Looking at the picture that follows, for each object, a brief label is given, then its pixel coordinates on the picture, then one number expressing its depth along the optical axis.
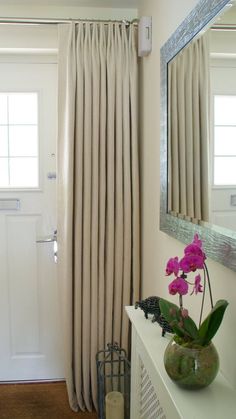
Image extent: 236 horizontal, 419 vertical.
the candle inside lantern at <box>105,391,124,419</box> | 1.93
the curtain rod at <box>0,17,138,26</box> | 2.05
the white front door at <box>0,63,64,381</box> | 2.37
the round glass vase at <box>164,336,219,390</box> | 0.95
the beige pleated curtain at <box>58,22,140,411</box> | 2.09
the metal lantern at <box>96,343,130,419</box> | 1.96
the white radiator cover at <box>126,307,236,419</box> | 0.90
